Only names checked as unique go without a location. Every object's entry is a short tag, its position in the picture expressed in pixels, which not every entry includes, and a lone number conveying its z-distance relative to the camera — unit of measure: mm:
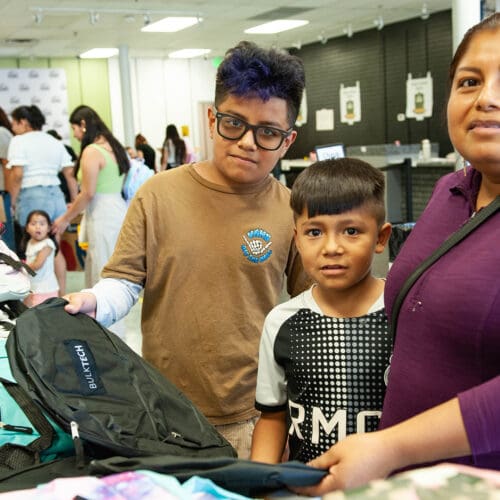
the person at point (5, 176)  5340
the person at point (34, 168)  6012
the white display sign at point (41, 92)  14703
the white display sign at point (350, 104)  13031
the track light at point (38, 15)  9623
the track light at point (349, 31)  12238
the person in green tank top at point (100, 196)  4871
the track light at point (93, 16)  9741
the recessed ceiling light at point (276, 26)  11594
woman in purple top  886
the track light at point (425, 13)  10647
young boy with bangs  1373
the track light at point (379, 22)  11430
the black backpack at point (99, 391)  1214
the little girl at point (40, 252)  5211
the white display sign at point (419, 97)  11500
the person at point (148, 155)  10344
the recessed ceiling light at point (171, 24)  11102
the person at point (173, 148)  11016
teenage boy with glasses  1712
